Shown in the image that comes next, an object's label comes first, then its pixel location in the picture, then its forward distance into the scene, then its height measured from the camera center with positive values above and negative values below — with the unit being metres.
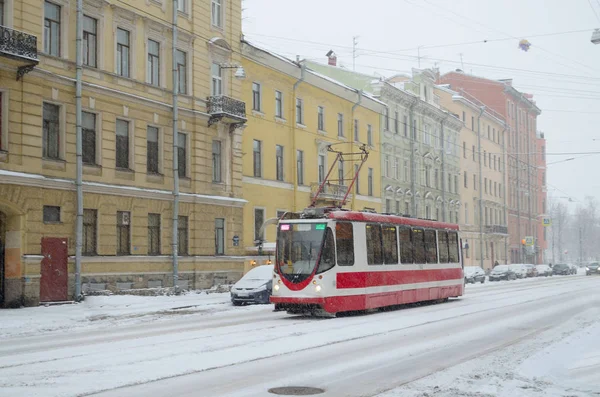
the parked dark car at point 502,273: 63.20 -1.62
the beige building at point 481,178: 73.56 +7.67
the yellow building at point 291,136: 39.62 +6.75
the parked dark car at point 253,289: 28.72 -1.25
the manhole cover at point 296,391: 9.85 -1.74
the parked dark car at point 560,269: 84.38 -1.73
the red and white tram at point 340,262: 21.48 -0.22
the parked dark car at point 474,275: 55.25 -1.52
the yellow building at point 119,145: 26.19 +4.35
